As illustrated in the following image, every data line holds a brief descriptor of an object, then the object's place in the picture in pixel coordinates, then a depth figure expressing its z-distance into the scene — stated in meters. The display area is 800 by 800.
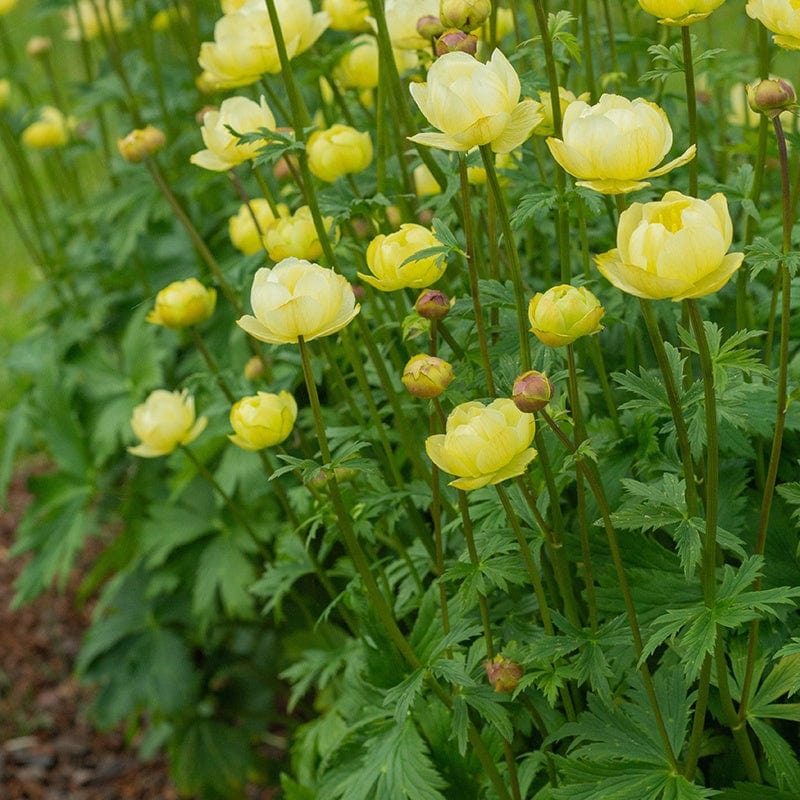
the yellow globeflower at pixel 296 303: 0.99
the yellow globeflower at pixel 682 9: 1.01
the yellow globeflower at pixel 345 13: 1.23
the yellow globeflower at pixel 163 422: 1.24
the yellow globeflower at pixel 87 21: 1.89
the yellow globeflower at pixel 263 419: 1.12
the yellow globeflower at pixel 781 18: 1.00
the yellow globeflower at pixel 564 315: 0.96
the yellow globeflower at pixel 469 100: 0.96
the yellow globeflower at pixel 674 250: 0.90
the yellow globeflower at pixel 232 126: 1.13
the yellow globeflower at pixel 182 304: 1.24
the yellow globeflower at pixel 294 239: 1.12
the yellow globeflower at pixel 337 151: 1.16
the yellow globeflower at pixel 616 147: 0.93
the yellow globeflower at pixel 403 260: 1.04
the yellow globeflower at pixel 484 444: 0.96
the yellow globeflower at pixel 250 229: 1.28
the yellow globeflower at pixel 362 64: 1.24
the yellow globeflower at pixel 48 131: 1.87
